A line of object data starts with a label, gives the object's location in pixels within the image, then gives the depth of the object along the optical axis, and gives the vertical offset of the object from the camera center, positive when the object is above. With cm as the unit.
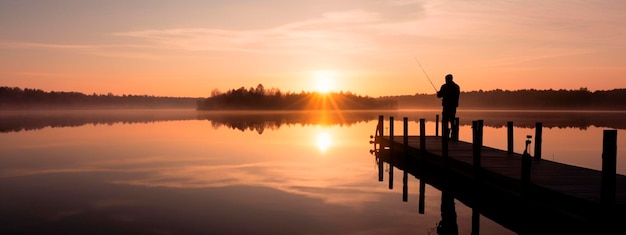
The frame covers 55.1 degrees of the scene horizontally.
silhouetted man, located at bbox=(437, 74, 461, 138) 2531 +38
